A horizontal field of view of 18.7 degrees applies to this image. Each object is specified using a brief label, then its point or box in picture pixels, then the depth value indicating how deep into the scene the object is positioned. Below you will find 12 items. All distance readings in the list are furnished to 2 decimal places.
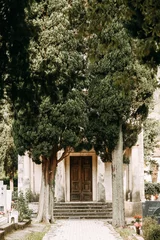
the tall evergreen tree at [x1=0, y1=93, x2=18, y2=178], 32.02
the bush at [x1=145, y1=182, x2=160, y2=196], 30.55
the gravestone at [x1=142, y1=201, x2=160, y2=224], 17.22
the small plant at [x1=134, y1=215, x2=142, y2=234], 15.05
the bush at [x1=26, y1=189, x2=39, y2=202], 24.75
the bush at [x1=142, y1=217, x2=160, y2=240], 12.66
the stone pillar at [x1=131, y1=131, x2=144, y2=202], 24.67
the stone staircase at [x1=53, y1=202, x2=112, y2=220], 22.69
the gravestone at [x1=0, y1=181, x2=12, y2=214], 18.33
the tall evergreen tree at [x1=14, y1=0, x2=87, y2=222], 18.47
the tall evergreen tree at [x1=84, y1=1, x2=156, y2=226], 18.25
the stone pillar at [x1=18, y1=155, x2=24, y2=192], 26.30
